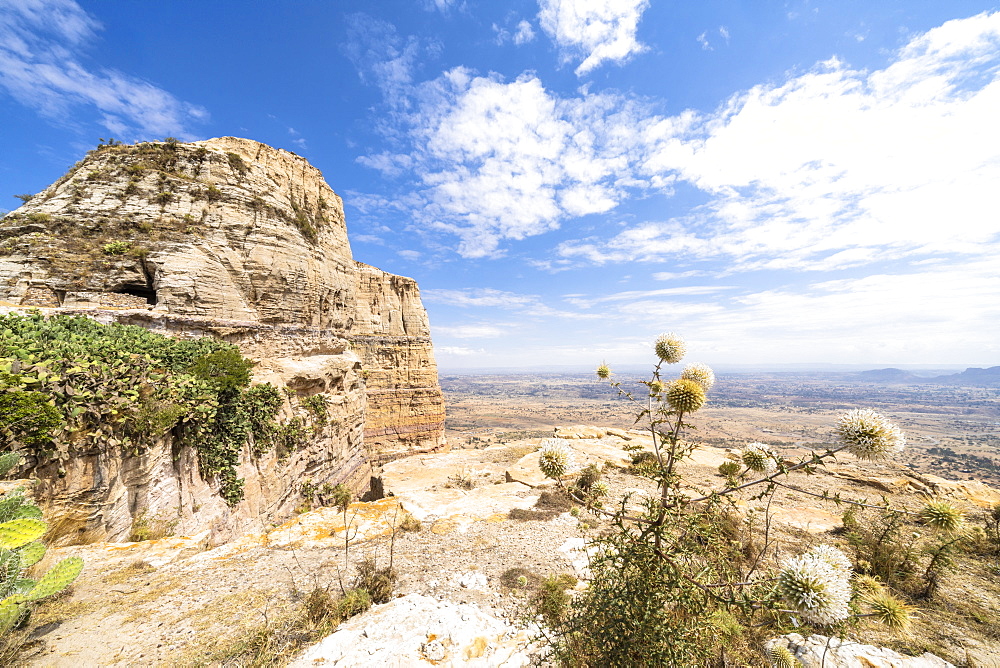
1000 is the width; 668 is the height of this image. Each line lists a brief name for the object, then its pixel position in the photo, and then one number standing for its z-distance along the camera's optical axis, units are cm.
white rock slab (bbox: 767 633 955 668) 387
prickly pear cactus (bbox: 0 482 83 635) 337
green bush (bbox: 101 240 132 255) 1152
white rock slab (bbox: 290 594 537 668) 381
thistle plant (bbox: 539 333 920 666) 276
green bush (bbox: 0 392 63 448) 498
